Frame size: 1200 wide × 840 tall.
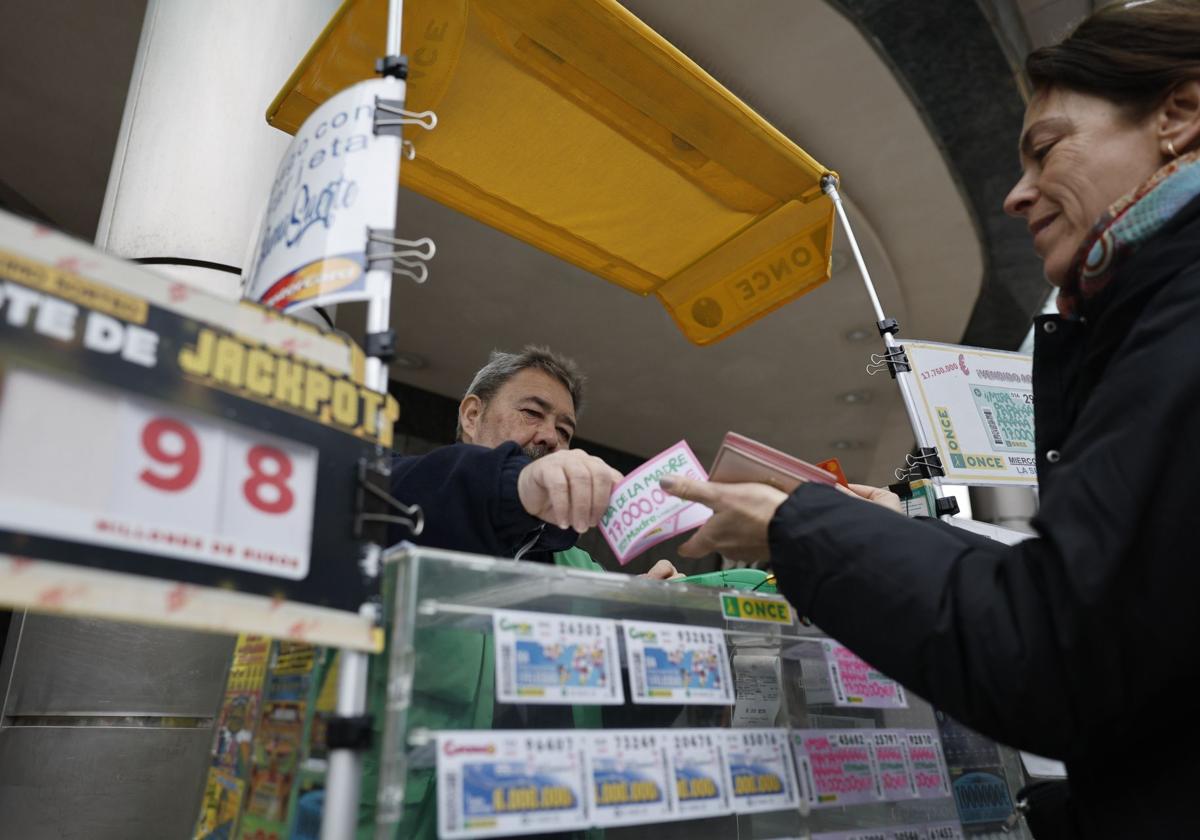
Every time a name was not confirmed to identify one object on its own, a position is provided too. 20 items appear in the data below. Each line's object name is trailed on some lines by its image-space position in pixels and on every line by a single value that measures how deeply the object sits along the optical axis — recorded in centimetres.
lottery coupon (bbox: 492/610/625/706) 90
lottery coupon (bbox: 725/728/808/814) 101
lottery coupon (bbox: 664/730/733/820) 96
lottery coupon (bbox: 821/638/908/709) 121
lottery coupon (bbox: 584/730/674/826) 89
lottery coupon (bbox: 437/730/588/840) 81
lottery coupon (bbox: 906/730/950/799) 123
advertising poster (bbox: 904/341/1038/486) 204
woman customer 75
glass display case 90
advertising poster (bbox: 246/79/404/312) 103
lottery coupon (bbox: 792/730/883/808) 110
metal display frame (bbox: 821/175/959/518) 195
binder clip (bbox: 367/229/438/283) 103
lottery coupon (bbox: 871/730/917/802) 118
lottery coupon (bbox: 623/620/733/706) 100
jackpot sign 68
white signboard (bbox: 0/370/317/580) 67
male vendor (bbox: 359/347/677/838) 101
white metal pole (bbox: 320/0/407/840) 79
